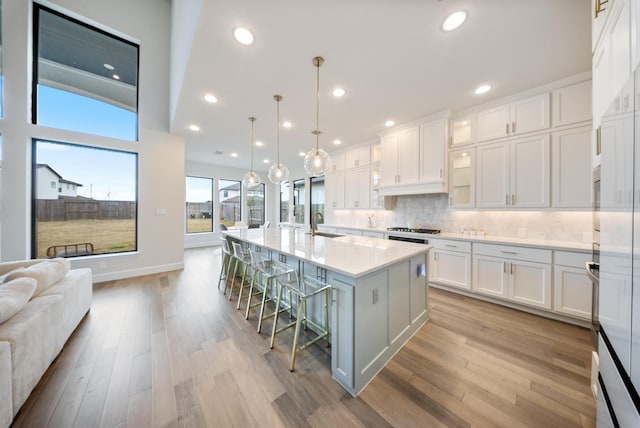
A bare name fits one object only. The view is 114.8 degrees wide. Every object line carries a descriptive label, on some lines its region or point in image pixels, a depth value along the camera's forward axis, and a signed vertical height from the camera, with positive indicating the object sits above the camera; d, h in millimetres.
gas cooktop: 3564 -288
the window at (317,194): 6598 +660
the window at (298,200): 7424 +499
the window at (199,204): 6785 +297
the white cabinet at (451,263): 2980 -743
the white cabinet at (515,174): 2635 +576
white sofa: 1229 -821
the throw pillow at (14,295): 1340 -599
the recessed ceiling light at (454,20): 1630 +1606
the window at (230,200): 7320 +466
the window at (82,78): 3229 +2342
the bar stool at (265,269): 2072 -626
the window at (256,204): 8023 +353
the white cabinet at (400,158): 3652 +1059
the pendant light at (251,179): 3859 +650
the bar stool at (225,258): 3446 -826
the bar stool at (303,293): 1717 -722
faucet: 3023 -188
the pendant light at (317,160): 2539 +669
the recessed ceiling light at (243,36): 1818 +1629
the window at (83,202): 3312 +186
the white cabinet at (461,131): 3201 +1361
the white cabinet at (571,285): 2209 -778
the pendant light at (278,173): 3240 +659
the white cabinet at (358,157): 4738 +1380
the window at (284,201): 8034 +484
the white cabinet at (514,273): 2430 -746
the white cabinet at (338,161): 5281 +1384
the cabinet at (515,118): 2611 +1340
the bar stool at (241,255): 2734 -586
